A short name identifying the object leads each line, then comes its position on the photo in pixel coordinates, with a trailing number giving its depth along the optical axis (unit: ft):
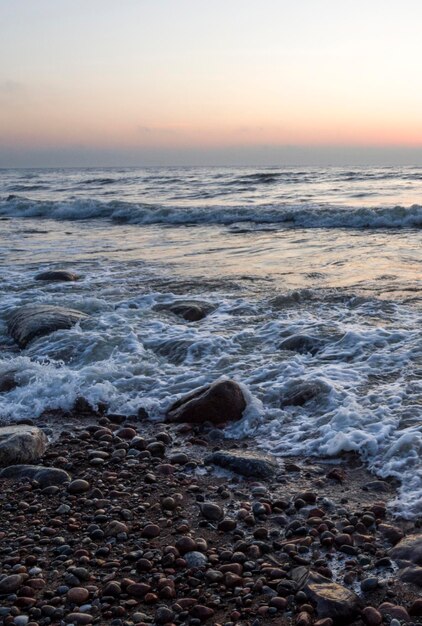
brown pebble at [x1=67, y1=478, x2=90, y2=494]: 13.48
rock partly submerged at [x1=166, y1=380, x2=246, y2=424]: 17.03
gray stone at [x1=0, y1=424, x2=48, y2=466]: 14.93
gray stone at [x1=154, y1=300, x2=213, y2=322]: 27.25
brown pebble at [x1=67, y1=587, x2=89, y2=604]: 9.80
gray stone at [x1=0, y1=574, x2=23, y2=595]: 10.03
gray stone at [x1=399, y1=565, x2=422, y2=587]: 9.92
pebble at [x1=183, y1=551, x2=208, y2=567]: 10.71
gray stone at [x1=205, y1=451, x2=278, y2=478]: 13.96
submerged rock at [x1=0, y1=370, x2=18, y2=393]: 19.93
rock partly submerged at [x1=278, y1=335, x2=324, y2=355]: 22.08
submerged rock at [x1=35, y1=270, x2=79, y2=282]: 36.83
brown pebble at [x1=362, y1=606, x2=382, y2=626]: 9.14
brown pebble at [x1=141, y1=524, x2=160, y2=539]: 11.67
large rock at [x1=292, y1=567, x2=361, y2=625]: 9.29
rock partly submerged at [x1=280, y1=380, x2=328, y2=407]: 17.78
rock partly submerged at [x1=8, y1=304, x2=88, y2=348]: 25.13
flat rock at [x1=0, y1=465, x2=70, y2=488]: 13.97
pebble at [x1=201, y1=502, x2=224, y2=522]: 12.23
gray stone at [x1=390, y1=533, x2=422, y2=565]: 10.40
